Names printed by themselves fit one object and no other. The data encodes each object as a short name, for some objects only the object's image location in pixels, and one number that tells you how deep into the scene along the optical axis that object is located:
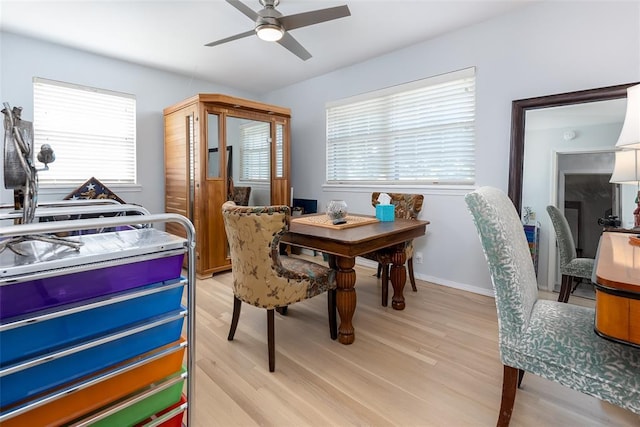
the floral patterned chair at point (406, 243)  2.60
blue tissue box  2.63
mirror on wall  2.26
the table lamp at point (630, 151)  1.42
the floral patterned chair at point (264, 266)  1.68
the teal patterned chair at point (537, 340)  1.01
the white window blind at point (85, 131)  3.22
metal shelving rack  0.68
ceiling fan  2.11
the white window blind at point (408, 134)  3.06
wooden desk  0.79
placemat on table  2.29
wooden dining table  1.87
